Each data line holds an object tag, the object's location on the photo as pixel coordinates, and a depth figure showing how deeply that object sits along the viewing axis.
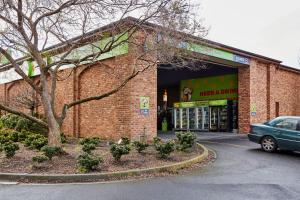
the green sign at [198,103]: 25.69
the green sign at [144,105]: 16.86
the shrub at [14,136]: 17.51
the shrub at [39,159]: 10.20
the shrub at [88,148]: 12.13
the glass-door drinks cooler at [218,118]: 25.52
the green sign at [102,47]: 16.76
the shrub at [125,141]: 13.54
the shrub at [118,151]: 10.77
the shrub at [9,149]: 11.56
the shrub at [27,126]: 19.81
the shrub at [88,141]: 13.65
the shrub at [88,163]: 9.75
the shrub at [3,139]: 16.04
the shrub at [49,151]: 10.84
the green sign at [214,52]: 14.04
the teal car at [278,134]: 13.80
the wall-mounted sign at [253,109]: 23.45
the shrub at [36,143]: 13.52
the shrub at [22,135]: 17.61
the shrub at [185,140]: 13.32
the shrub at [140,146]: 12.45
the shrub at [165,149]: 11.67
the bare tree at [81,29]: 12.38
